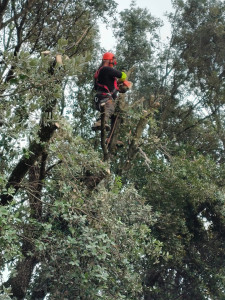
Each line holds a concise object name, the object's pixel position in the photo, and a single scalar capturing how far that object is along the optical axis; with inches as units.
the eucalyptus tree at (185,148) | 626.8
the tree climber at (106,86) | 405.4
